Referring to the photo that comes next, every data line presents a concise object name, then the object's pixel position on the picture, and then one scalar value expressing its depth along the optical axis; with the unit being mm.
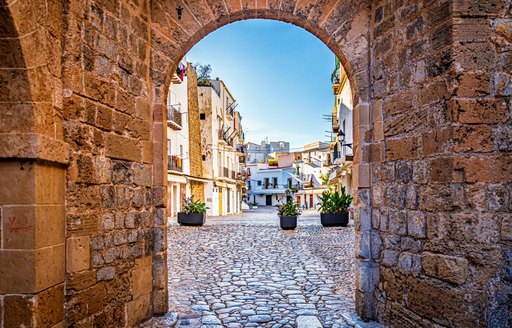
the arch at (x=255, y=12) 4055
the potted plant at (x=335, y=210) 12516
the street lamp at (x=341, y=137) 17366
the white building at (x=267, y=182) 55156
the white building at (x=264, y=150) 65125
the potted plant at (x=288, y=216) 12555
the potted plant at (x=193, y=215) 13289
